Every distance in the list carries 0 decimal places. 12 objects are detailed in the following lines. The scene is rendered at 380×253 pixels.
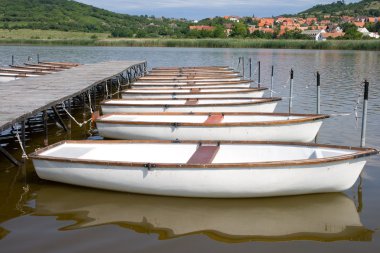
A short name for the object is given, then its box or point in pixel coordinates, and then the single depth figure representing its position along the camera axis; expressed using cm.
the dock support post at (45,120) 1138
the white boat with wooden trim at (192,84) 1988
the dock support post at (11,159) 962
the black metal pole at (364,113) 1012
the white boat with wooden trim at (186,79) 2193
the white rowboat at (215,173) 777
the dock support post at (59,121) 1368
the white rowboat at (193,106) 1416
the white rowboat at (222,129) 1148
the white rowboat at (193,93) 1717
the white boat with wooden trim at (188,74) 2500
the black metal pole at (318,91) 1406
